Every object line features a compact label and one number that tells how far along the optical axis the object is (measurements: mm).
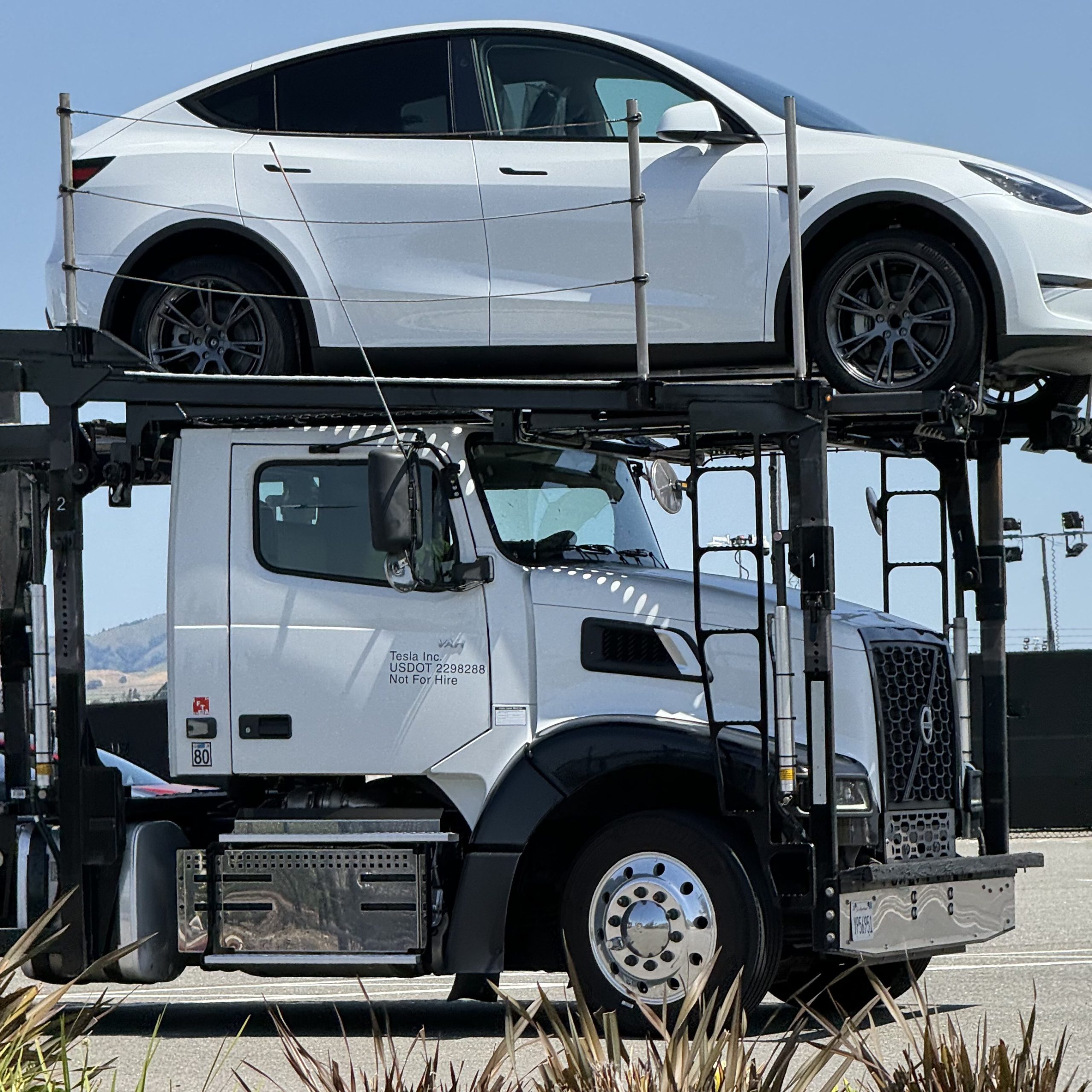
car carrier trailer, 15141
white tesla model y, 15984
